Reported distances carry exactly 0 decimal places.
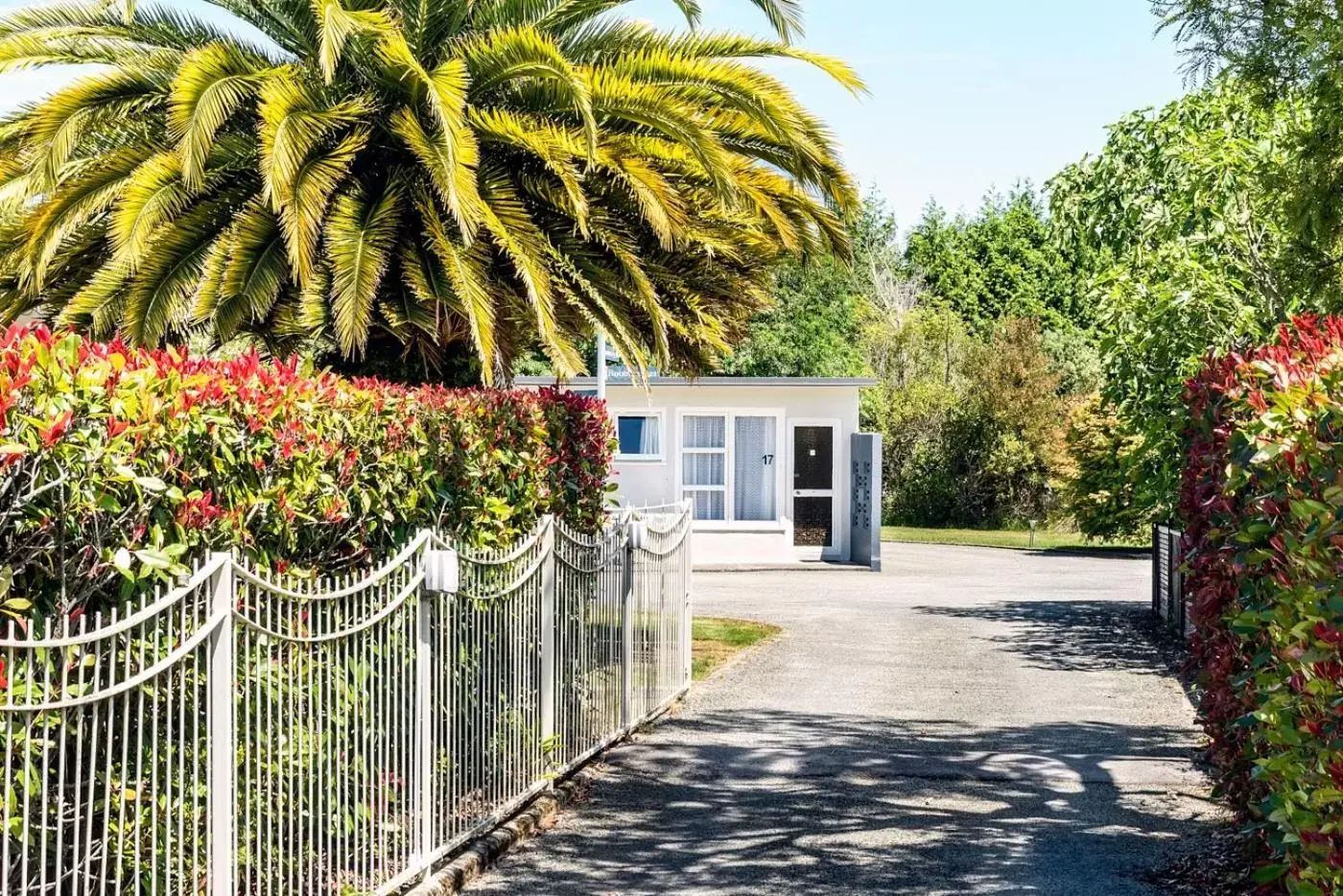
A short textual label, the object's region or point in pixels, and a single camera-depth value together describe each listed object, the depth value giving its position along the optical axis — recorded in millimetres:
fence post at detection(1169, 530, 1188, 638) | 15977
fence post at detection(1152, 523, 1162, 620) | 18406
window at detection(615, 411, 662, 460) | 28188
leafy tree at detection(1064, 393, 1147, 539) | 32094
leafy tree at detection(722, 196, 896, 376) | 47062
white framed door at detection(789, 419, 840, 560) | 28531
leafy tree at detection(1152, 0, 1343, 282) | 7980
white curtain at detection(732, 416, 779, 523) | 27984
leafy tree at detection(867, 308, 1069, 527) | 40344
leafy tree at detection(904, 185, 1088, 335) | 63406
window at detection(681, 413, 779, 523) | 28016
